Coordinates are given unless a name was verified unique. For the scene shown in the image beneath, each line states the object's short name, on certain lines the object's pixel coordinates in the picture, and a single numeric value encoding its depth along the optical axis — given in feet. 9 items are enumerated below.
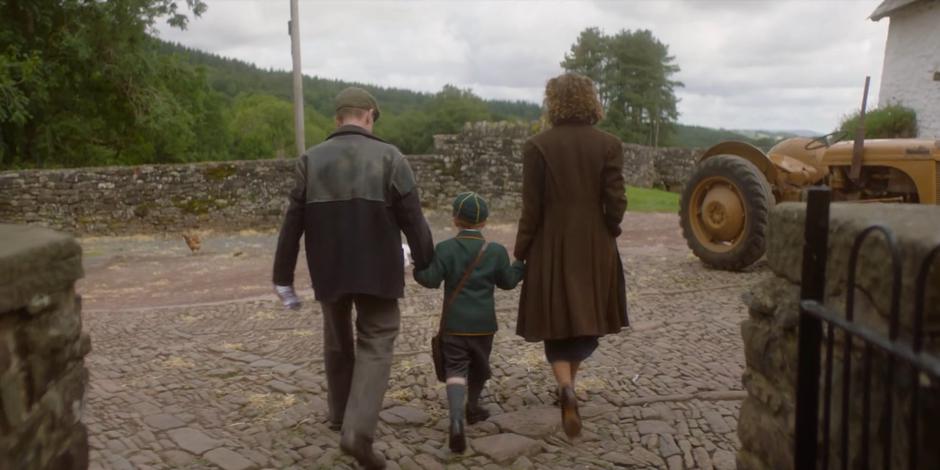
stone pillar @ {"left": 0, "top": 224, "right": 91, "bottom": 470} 7.10
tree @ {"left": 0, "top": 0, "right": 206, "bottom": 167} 58.95
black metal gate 5.63
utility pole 52.21
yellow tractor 24.57
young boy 12.48
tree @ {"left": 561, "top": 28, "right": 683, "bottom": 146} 178.29
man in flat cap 11.52
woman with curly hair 12.81
